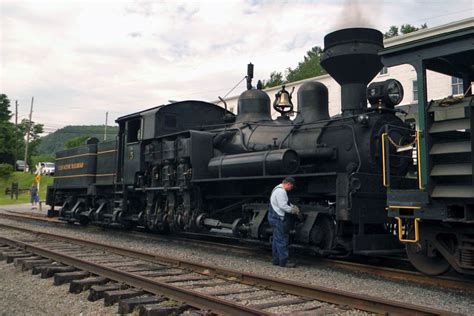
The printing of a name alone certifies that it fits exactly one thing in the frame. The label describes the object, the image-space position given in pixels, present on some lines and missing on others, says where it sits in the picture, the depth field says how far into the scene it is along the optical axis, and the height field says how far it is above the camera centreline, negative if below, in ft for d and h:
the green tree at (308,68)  192.38 +62.19
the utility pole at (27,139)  169.91 +23.50
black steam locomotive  25.63 +3.09
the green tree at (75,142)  242.91 +32.54
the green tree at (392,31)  162.46 +64.57
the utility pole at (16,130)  171.18 +28.02
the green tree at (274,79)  205.35 +60.20
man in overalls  25.85 -0.59
